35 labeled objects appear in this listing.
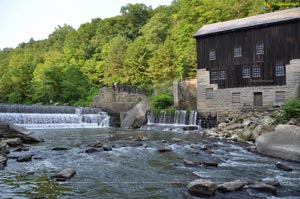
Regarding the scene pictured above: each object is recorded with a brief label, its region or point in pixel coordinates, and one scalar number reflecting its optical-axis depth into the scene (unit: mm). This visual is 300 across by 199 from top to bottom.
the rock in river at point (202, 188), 7727
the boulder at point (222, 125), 23988
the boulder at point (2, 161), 10680
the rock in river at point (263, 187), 8016
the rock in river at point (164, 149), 14614
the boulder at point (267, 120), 20800
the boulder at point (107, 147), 14941
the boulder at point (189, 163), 11384
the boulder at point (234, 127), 22444
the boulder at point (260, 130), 18109
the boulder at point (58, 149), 14941
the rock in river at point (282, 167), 10594
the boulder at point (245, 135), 18688
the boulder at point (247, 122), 22178
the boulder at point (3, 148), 13389
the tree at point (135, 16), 66038
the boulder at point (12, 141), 15624
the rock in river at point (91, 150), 14199
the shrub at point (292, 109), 19792
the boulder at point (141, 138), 19125
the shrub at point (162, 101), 33156
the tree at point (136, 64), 45844
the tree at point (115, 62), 48750
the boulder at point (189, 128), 25964
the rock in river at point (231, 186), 8008
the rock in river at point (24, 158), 11818
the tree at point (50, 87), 47875
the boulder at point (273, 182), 8555
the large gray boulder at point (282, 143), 12461
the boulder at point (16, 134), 17062
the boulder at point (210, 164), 11367
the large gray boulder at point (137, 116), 30344
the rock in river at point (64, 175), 9140
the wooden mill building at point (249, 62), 25312
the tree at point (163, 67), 42500
